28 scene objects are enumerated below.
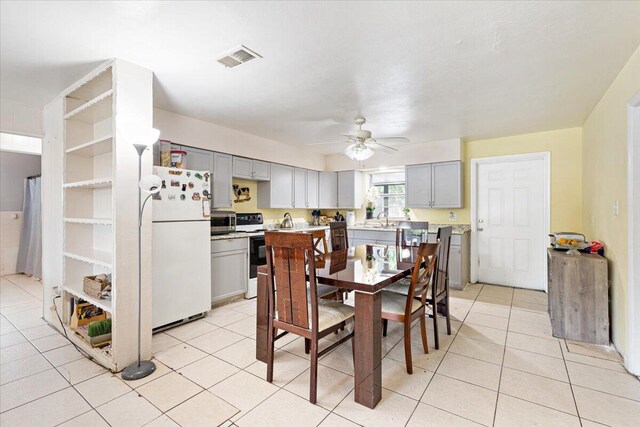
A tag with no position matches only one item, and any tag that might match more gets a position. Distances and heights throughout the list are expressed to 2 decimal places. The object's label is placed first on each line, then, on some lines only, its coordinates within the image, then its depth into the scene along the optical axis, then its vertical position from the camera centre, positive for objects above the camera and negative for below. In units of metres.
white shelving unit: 2.30 +0.16
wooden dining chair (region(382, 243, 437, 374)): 2.20 -0.73
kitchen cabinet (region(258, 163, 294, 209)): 4.88 +0.40
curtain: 5.04 -0.35
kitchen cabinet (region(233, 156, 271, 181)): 4.33 +0.68
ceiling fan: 3.36 +0.82
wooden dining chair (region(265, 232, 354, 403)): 1.88 -0.58
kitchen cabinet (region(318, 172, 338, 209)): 5.95 +0.47
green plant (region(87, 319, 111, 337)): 2.52 -1.00
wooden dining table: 1.87 -0.64
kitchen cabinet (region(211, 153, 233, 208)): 4.00 +0.45
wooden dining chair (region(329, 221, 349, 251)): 3.57 -0.29
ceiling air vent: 2.15 +1.20
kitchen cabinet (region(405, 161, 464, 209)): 4.75 +0.45
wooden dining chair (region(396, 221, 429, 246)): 4.11 -0.29
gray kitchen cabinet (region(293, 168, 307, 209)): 5.36 +0.46
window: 5.81 +0.42
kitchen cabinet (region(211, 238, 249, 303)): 3.62 -0.71
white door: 4.47 -0.16
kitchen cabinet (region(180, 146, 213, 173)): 3.73 +0.70
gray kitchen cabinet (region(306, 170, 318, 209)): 5.66 +0.45
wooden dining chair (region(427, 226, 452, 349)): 2.67 -0.66
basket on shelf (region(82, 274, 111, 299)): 2.56 -0.63
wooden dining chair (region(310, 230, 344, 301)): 2.61 -0.70
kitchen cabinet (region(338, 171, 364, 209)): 5.90 +0.48
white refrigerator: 2.89 -0.35
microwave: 3.79 -0.12
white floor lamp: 2.21 +0.07
